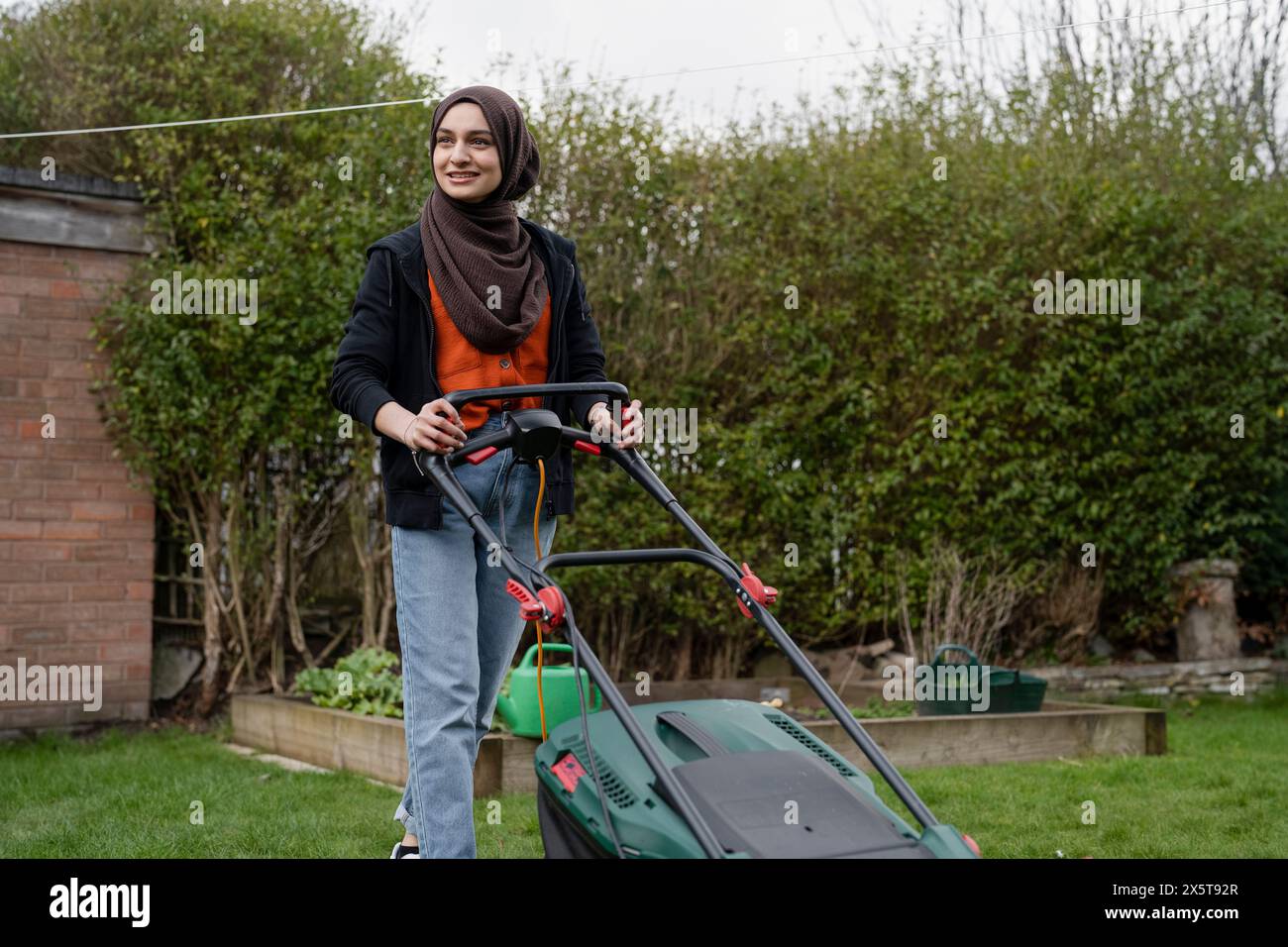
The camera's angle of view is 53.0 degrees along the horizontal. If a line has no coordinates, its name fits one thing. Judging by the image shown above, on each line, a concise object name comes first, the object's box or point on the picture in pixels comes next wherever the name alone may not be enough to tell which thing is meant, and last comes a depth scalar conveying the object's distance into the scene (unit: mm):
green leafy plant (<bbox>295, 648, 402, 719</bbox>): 4906
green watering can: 4211
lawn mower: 1939
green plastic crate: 5145
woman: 2559
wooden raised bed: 4234
